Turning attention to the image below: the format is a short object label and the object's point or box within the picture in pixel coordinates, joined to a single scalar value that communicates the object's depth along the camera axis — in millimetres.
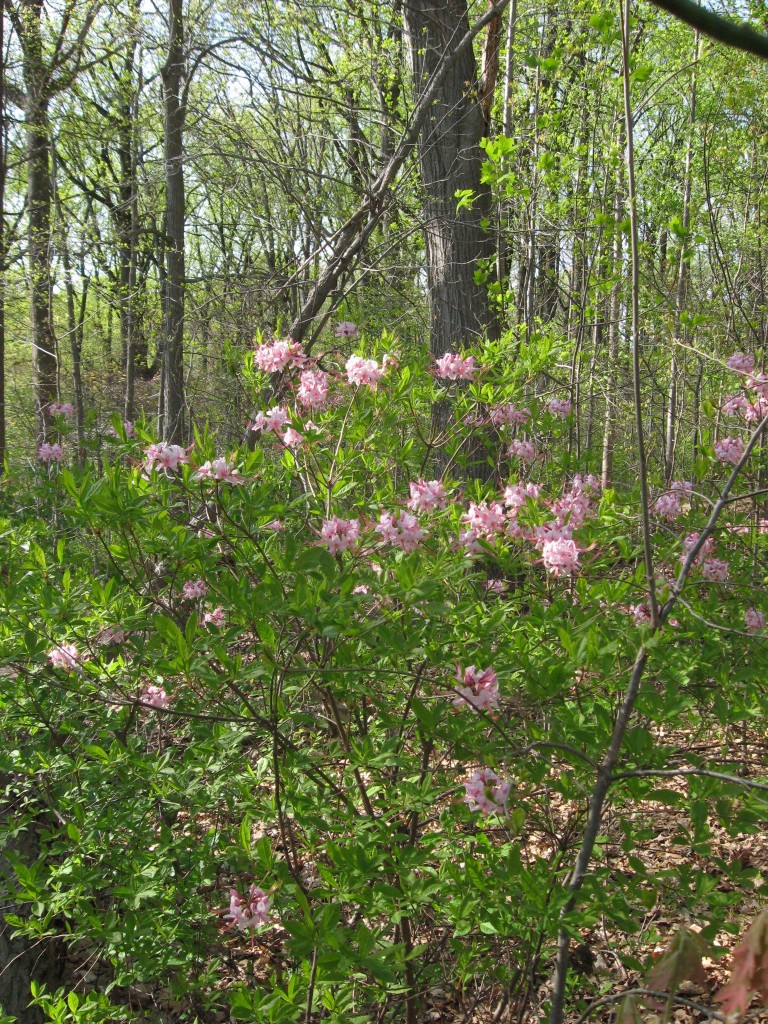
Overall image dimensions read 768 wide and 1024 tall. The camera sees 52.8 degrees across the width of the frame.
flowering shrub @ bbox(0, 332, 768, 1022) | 1716
